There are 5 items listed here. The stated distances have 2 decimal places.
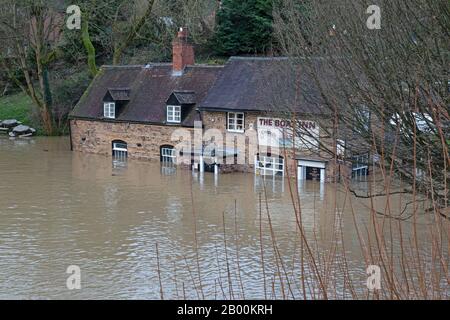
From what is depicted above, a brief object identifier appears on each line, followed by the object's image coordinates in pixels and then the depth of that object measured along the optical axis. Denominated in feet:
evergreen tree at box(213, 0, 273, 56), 125.80
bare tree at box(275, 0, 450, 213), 35.22
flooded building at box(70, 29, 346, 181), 82.89
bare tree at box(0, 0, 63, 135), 108.88
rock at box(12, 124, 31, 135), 118.01
